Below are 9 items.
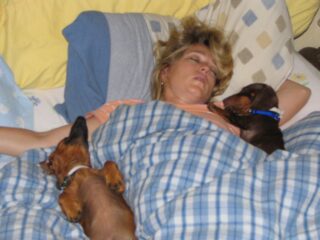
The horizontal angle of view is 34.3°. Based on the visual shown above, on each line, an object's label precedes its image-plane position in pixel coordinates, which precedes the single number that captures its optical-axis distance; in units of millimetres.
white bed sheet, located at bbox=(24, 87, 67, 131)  2018
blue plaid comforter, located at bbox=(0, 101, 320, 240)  1395
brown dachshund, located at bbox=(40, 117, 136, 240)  1474
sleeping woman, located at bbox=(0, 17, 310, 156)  1848
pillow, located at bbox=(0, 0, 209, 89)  2055
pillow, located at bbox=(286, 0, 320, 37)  2289
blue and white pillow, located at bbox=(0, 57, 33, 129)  1924
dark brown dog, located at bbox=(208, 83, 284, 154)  1921
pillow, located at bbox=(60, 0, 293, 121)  2029
